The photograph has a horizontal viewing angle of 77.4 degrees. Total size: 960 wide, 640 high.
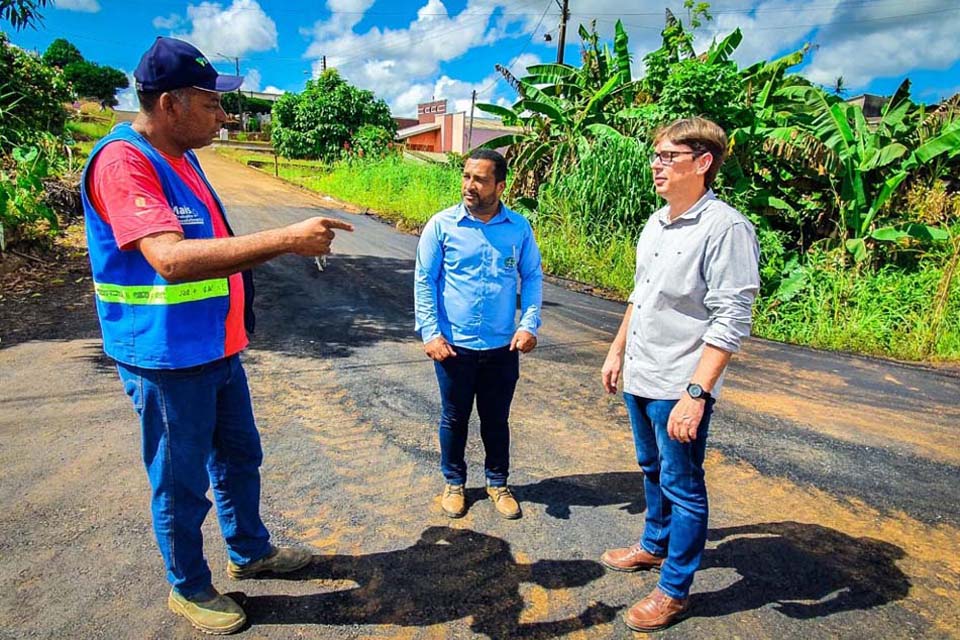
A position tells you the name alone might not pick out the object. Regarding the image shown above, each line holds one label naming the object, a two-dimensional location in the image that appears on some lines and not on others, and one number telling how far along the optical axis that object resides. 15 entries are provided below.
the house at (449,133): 43.12
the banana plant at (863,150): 7.55
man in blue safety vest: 1.74
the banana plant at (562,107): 10.70
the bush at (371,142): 22.31
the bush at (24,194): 7.47
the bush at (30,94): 8.43
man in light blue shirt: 2.84
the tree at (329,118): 25.41
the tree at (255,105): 53.41
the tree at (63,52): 51.56
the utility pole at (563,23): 20.50
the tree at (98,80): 46.12
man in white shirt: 2.03
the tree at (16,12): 4.97
